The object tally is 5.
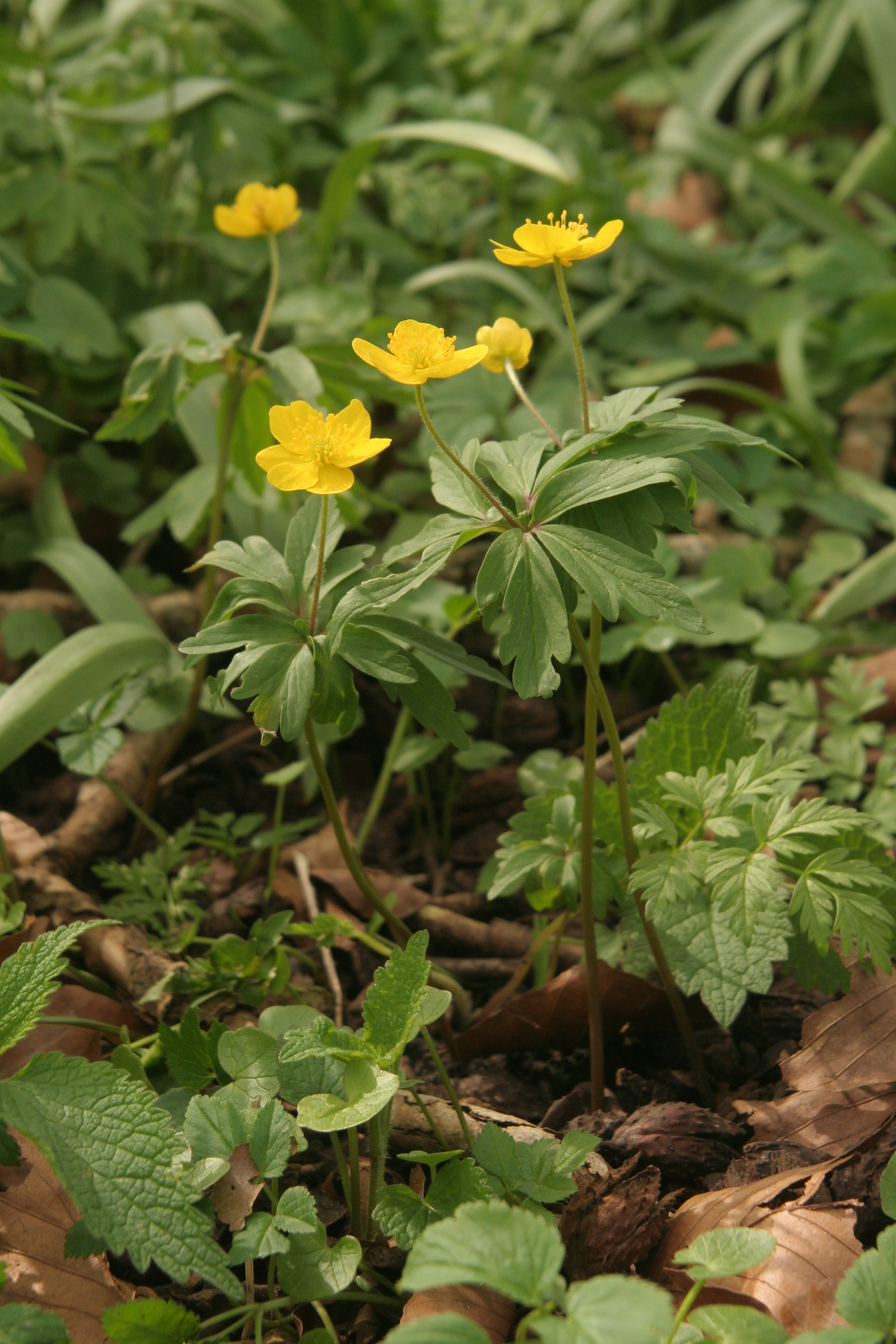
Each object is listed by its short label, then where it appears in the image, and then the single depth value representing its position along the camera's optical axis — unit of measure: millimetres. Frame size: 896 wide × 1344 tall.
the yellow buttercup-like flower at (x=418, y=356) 755
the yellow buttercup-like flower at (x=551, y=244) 761
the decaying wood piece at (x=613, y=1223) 758
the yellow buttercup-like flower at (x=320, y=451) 759
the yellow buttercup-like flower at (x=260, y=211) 846
